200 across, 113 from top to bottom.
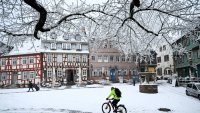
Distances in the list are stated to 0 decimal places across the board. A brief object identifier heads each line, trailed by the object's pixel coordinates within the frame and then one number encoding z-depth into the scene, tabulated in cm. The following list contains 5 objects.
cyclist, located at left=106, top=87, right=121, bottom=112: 1229
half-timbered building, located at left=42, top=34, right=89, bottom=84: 4331
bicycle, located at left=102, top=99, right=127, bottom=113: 1220
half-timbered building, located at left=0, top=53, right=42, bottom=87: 4291
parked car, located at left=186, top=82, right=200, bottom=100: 2026
